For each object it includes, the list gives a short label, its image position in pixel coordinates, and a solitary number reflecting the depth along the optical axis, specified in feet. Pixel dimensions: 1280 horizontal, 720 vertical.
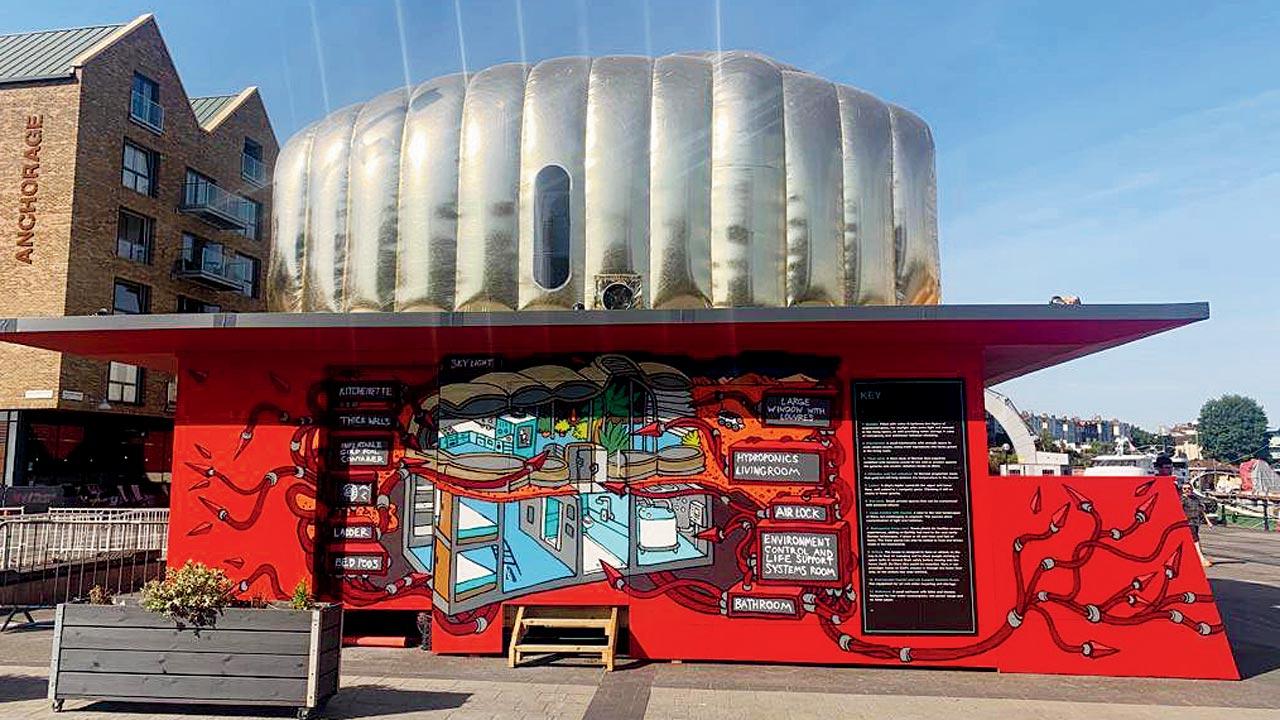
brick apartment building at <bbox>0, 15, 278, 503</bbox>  111.14
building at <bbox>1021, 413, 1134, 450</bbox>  571.69
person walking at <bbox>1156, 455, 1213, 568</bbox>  53.35
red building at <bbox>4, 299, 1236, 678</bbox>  32.50
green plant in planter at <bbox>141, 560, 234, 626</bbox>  25.30
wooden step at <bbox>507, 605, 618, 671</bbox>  32.37
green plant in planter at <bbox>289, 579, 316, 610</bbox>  25.68
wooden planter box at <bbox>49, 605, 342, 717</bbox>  25.12
